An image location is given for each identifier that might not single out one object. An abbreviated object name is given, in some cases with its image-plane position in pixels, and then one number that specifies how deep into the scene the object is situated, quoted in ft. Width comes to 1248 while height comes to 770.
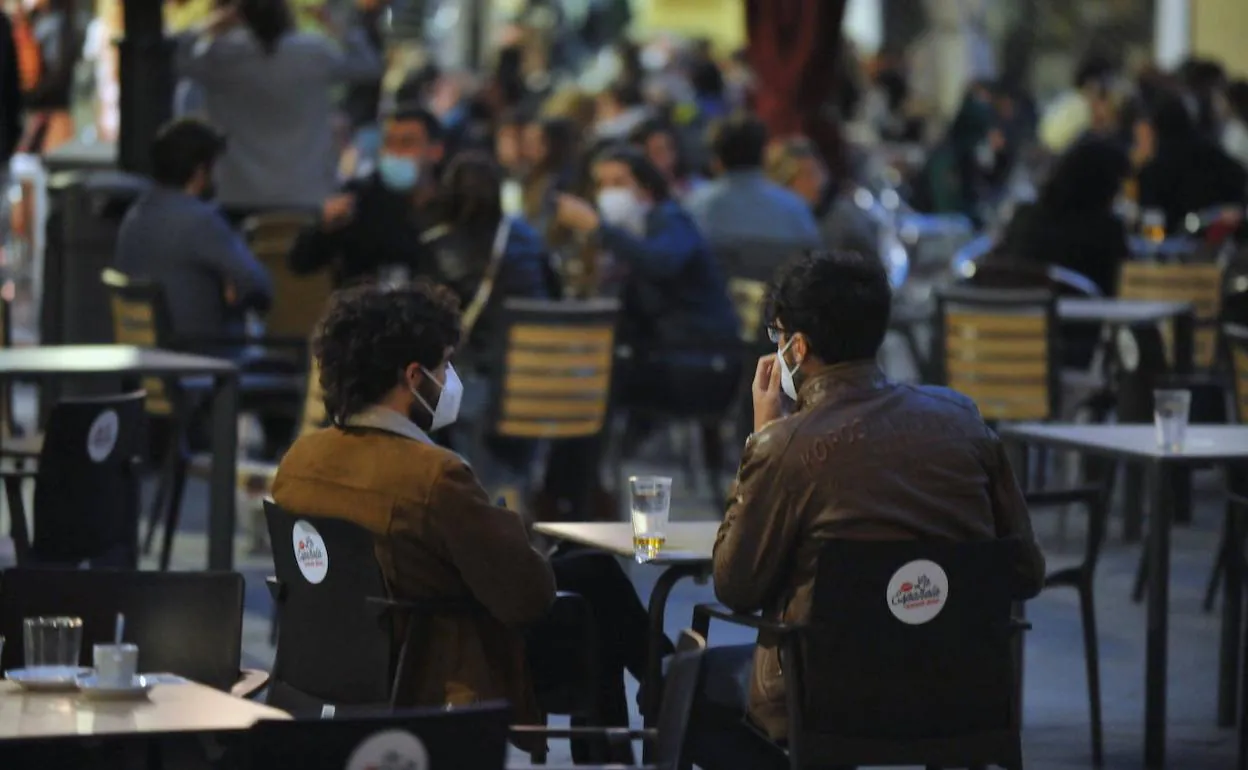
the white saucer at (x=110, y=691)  24.46
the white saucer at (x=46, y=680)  25.02
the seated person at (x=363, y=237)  63.99
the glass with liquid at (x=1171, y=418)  40.34
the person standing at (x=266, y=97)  71.99
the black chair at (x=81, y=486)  42.10
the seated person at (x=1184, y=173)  82.77
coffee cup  24.58
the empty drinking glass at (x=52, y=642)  25.99
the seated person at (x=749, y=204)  70.24
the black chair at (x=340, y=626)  29.11
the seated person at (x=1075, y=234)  70.61
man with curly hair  29.01
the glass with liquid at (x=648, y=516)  32.48
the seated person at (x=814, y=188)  74.26
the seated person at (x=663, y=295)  63.25
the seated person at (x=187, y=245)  59.74
